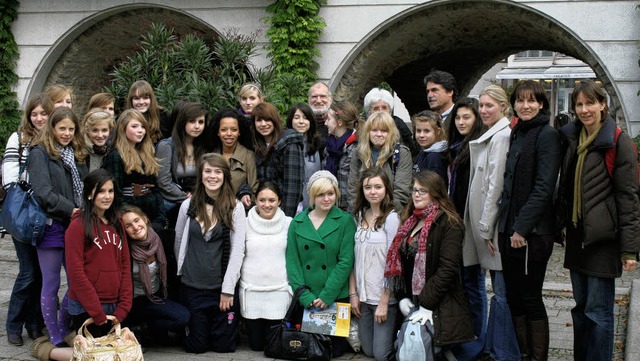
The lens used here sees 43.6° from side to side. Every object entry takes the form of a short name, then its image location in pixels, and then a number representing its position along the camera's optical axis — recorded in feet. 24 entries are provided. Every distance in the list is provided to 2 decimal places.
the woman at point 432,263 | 18.15
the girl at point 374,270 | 19.44
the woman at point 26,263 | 19.61
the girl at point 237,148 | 21.67
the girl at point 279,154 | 21.50
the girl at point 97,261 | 17.78
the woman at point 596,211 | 16.26
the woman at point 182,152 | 21.29
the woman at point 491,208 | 17.85
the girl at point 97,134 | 20.43
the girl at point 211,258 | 19.89
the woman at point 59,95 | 21.24
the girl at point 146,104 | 22.21
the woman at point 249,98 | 23.38
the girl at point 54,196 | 19.01
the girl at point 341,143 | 21.66
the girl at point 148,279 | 19.19
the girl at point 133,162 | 20.07
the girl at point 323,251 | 19.66
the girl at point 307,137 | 22.36
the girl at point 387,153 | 20.54
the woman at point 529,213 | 16.97
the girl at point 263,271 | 20.01
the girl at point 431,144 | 20.18
